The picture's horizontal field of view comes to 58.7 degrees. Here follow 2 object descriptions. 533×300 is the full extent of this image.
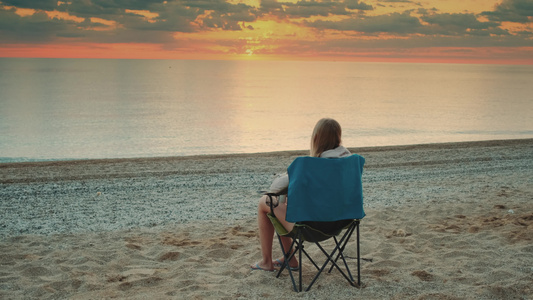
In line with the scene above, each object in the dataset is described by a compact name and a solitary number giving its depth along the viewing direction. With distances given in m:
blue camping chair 3.64
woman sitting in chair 3.78
